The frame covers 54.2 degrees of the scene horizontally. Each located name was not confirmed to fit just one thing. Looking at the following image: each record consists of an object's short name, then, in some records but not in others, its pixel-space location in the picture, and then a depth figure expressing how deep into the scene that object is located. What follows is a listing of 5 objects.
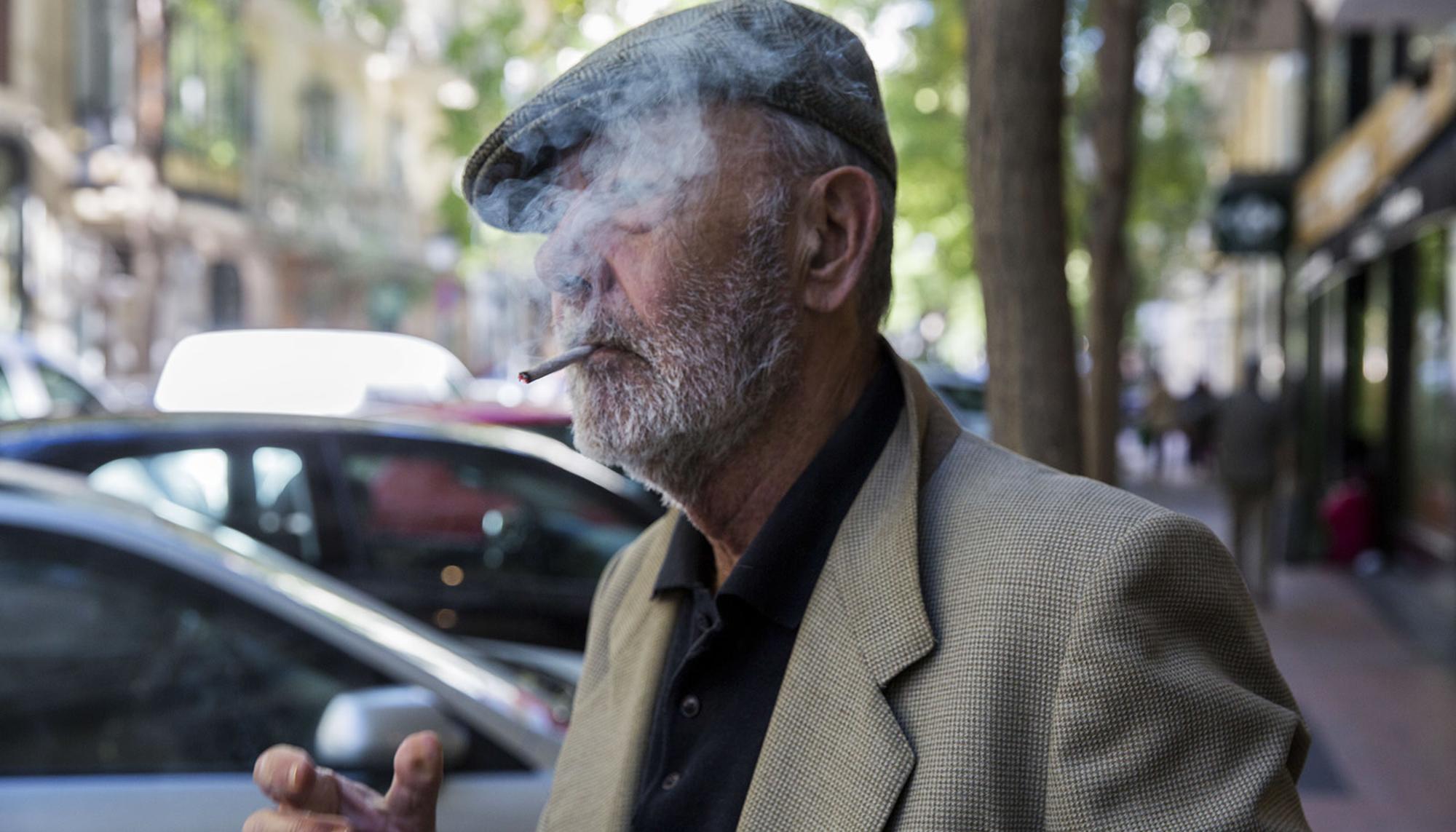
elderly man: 1.36
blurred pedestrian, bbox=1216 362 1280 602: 10.25
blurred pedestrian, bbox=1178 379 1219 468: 21.78
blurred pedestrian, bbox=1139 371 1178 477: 21.62
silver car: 2.94
